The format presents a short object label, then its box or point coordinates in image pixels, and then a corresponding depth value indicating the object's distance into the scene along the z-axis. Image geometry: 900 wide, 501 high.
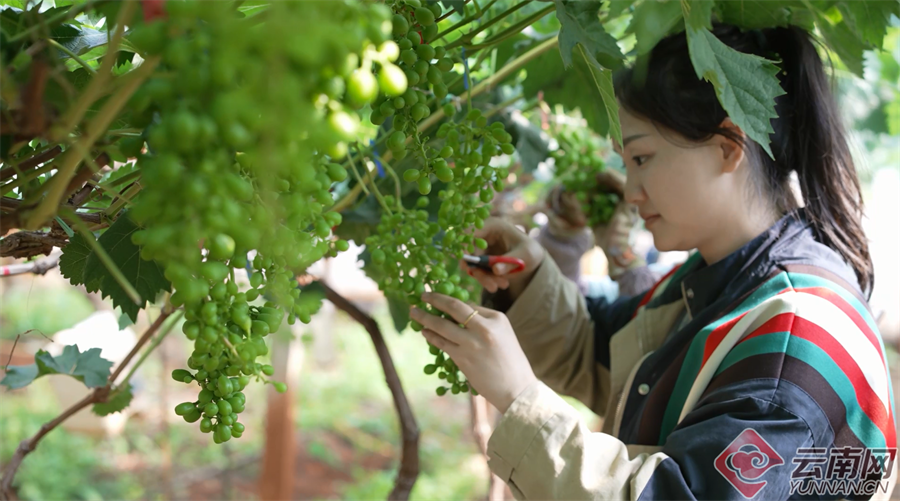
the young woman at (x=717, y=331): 0.63
